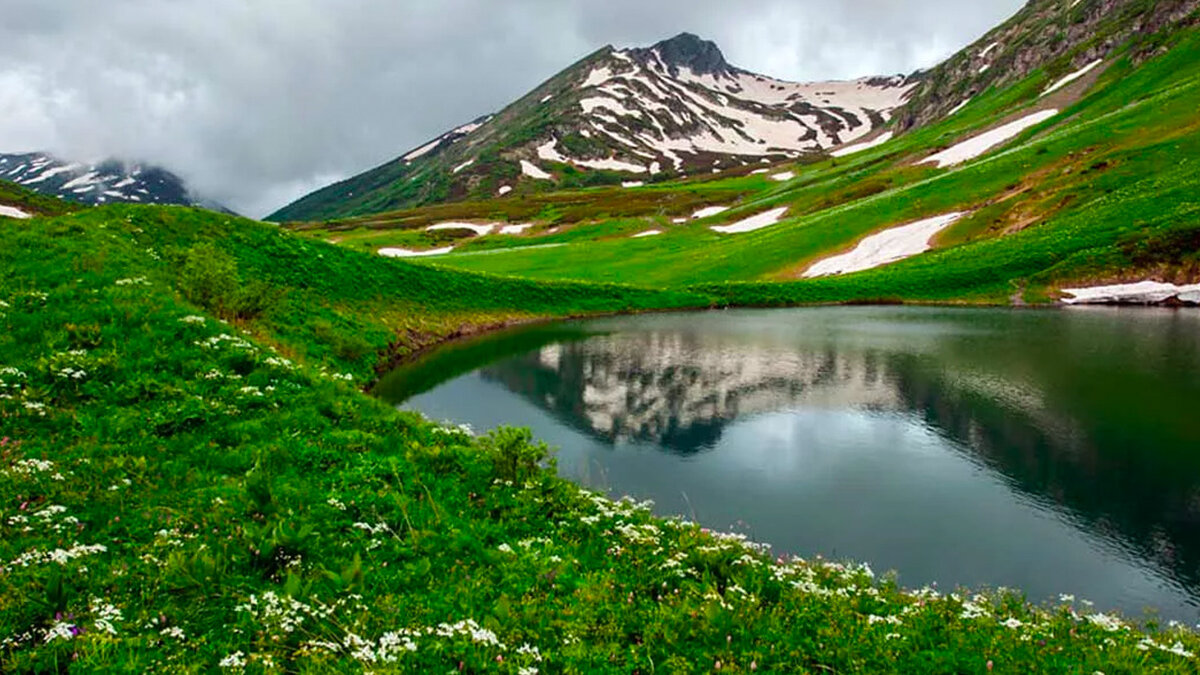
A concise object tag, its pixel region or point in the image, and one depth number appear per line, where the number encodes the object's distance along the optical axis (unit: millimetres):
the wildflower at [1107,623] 9214
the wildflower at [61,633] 6359
